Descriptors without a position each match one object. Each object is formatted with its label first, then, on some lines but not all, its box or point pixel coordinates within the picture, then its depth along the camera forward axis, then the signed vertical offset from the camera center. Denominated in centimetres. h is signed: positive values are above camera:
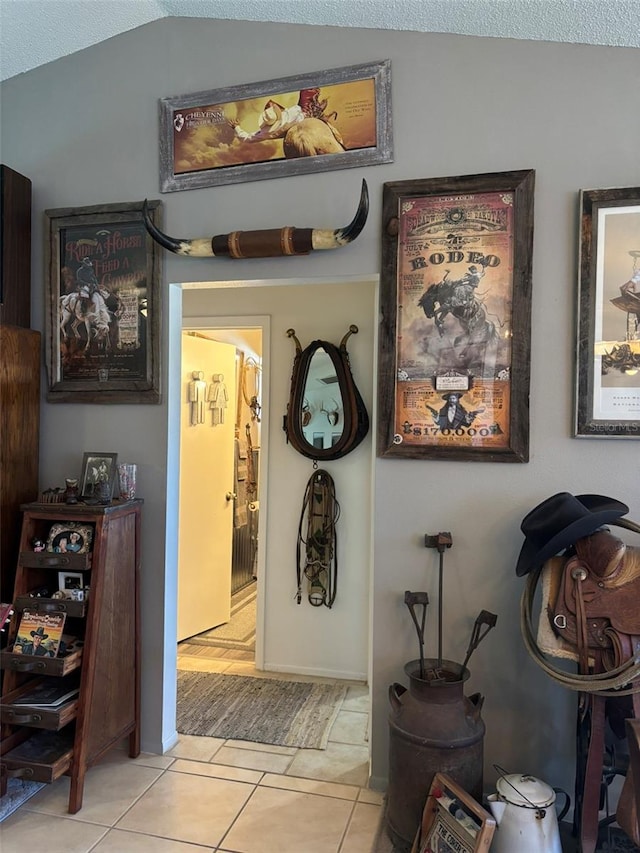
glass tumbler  247 -28
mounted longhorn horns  218 +70
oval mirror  320 +10
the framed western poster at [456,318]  212 +39
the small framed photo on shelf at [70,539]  225 -49
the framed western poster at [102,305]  251 +50
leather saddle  174 -56
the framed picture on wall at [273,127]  223 +119
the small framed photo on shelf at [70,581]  231 -68
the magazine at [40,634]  217 -84
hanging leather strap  331 -69
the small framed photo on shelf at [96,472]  245 -24
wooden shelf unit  212 -92
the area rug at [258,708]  269 -149
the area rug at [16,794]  213 -147
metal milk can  189 -109
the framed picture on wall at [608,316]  202 +38
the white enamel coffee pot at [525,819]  173 -122
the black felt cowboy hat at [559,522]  175 -32
